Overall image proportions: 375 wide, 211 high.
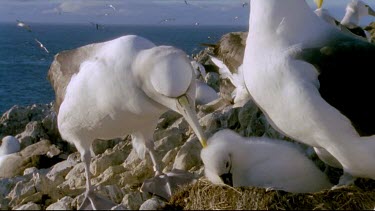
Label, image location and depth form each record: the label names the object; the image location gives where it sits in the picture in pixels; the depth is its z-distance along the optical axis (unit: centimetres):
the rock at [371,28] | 1351
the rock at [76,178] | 684
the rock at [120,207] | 467
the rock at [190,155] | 663
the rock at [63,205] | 513
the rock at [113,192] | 577
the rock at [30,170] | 769
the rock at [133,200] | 533
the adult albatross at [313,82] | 493
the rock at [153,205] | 493
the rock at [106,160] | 714
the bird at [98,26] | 1066
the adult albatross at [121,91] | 555
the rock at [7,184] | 647
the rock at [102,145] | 819
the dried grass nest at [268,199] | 483
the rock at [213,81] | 1190
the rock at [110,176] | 666
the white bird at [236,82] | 798
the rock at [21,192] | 598
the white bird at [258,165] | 528
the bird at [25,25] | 877
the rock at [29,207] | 509
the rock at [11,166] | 862
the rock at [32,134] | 1050
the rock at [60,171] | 710
